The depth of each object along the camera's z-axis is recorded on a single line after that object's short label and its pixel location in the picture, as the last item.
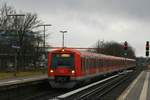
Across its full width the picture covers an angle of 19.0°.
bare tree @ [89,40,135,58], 144.82
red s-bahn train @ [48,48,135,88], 28.23
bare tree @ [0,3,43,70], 70.94
